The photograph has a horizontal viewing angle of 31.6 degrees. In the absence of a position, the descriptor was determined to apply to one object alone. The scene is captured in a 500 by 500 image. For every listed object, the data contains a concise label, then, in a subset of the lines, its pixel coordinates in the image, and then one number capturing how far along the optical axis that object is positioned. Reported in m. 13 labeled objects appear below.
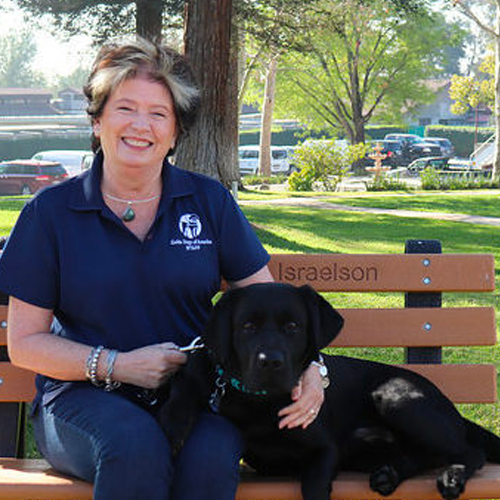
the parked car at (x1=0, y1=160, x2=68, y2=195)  30.56
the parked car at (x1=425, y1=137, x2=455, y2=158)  51.05
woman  2.75
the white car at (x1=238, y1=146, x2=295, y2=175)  43.78
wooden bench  3.60
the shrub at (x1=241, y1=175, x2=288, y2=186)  34.69
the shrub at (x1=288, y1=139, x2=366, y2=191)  26.09
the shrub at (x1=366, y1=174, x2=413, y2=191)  25.66
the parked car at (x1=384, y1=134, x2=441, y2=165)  49.09
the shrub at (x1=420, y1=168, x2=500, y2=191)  25.98
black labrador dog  2.79
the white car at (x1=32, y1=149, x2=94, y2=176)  36.91
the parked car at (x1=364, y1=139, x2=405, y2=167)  47.97
